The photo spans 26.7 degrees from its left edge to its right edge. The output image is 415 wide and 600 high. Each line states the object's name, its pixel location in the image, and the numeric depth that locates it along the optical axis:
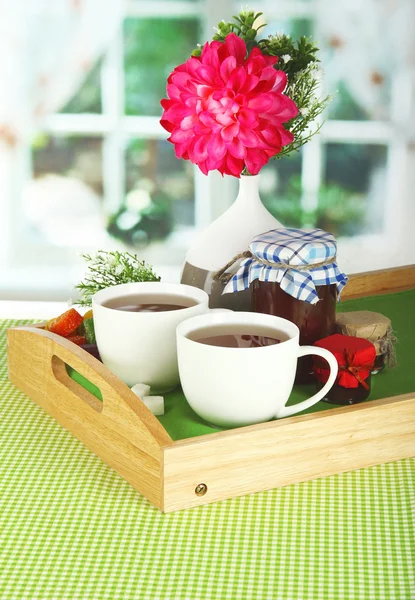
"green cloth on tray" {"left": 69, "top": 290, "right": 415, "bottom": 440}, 0.93
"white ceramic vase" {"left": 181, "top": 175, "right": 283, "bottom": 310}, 1.15
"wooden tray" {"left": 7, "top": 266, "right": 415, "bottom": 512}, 0.86
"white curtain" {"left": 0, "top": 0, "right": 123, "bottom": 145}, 3.32
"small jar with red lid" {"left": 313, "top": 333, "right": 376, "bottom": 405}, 0.98
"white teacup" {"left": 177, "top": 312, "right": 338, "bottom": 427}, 0.88
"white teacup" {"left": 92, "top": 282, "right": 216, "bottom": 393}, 0.98
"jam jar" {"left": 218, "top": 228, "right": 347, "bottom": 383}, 1.01
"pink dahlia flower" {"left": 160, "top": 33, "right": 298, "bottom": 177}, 1.06
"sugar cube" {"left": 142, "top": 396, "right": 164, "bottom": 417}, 0.96
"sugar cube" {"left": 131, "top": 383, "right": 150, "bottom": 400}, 0.98
